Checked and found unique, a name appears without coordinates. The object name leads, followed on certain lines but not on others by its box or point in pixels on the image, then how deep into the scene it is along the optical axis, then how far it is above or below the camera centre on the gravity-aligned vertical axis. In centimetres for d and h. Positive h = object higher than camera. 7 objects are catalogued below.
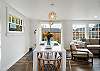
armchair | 284 -88
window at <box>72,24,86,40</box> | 483 +27
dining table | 185 -70
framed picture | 257 +49
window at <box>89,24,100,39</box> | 473 +27
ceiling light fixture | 201 +96
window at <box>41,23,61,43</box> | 489 +43
